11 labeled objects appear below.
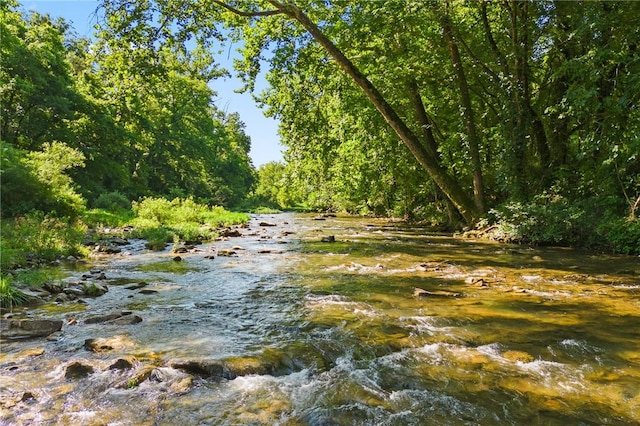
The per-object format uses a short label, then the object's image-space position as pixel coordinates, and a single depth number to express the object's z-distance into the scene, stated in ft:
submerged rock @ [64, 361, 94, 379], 14.58
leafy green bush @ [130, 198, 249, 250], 61.53
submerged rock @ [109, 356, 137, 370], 15.25
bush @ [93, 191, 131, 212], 100.48
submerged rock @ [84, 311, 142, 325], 21.31
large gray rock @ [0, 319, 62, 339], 18.78
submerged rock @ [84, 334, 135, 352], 17.39
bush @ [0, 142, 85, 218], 58.80
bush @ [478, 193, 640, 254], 41.65
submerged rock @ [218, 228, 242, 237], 72.13
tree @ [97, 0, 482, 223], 51.39
